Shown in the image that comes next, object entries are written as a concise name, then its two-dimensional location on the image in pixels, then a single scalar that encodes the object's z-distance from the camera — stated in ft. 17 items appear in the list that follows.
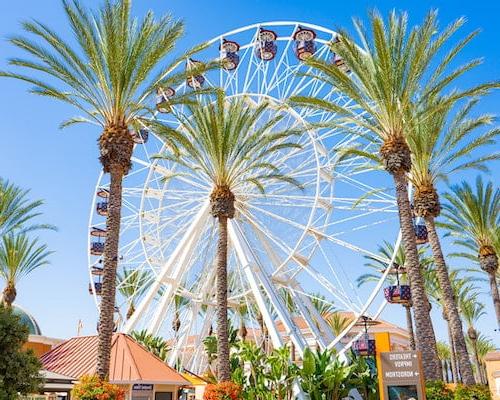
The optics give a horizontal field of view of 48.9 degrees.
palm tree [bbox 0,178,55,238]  99.71
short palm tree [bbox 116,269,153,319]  150.32
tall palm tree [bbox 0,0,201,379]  56.54
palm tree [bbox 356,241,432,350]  134.92
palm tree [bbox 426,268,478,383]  151.94
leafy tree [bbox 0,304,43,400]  47.93
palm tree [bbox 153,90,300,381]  73.67
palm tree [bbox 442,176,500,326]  98.83
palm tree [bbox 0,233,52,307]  113.91
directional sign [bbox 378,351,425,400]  51.96
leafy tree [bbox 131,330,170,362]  102.62
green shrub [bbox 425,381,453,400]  56.70
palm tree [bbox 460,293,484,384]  183.01
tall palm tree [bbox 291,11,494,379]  60.34
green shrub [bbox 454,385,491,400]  67.05
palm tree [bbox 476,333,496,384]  256.17
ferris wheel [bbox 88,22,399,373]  90.84
